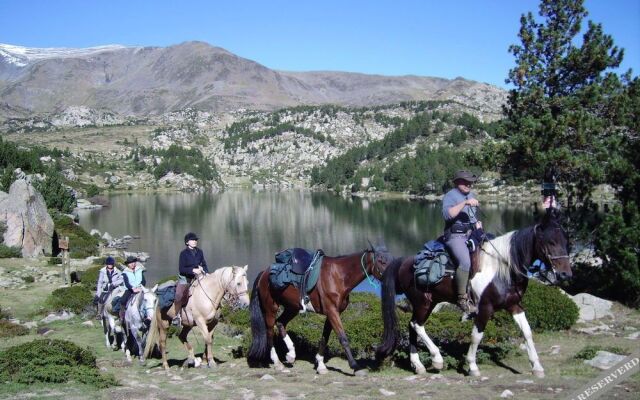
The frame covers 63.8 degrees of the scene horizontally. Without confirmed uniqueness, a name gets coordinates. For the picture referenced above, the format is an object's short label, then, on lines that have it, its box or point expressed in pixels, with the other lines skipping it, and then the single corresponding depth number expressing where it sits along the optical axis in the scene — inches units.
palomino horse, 522.3
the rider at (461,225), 425.1
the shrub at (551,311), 612.4
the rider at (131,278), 612.8
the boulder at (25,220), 1605.6
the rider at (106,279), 697.0
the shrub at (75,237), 1970.0
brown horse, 467.2
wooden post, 1245.7
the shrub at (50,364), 437.1
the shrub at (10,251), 1531.7
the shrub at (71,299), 933.8
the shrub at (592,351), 449.7
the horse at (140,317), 583.8
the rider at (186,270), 532.4
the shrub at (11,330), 743.1
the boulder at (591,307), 668.1
